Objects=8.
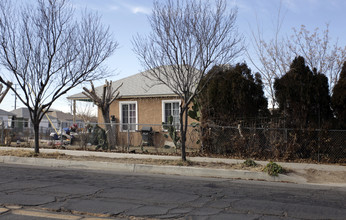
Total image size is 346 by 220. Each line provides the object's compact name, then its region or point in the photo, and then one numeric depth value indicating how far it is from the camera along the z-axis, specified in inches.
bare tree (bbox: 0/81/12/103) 892.6
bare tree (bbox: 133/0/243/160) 471.5
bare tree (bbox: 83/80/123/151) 682.2
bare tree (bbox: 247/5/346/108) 677.3
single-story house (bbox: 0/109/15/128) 1669.5
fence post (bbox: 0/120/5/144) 709.9
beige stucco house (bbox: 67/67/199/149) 738.0
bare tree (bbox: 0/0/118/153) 540.4
